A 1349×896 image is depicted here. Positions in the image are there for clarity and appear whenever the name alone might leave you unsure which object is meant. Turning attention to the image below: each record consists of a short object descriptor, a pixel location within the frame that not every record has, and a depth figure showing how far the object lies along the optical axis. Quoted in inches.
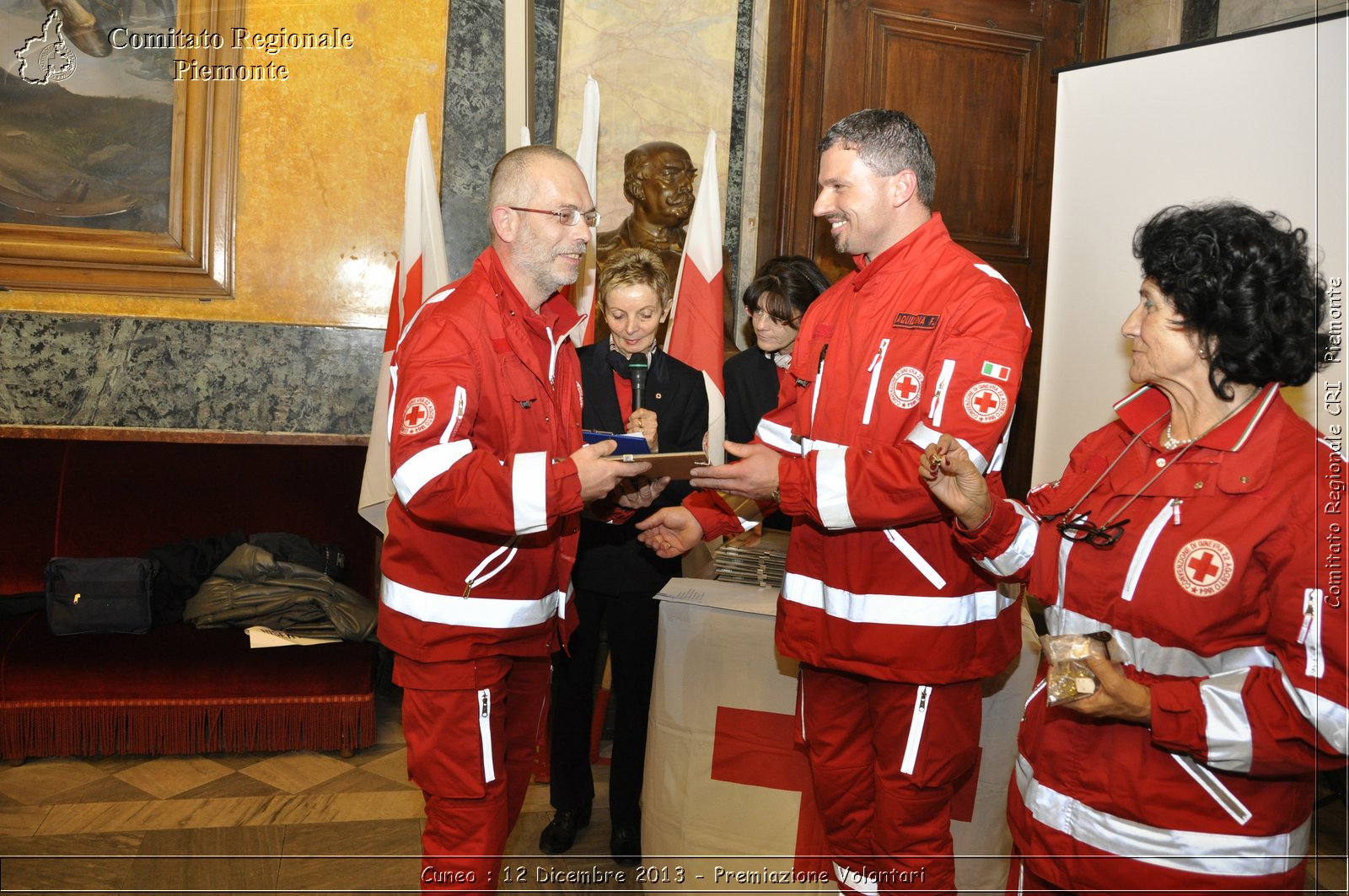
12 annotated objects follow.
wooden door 176.6
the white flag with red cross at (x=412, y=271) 141.3
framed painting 151.5
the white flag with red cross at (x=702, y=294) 145.4
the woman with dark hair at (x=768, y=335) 125.6
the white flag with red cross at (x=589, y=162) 141.9
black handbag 143.5
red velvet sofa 136.6
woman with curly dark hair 50.6
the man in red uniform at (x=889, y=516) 72.6
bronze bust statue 146.7
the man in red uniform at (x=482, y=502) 70.6
